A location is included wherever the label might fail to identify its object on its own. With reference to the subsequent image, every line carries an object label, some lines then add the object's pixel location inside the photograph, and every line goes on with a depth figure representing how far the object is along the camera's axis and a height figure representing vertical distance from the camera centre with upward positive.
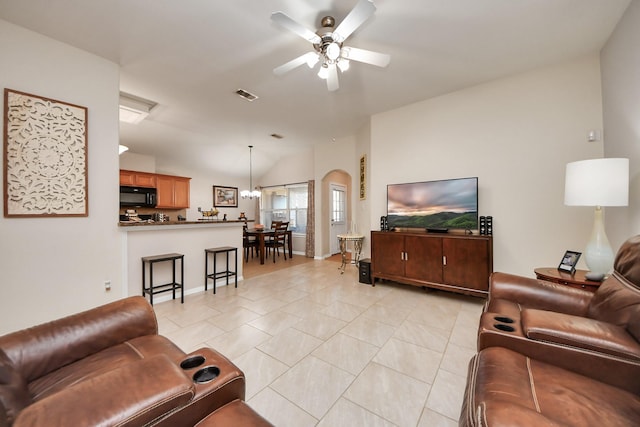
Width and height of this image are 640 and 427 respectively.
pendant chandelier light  6.47 +0.64
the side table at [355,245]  4.53 -0.63
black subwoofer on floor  3.98 -0.95
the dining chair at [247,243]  6.00 -0.70
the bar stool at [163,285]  2.96 -0.80
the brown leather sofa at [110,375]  0.66 -0.58
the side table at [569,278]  1.92 -0.56
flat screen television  3.26 +0.14
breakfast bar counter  2.95 -0.37
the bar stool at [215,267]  3.59 -0.77
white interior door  6.69 +0.03
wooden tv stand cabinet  2.97 -0.63
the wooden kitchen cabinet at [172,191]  5.89 +0.67
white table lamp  1.74 +0.15
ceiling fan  1.77 +1.47
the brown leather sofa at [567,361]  0.82 -0.66
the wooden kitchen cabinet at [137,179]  5.31 +0.90
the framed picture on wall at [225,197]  7.21 +0.62
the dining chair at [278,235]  6.02 -0.48
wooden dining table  5.80 -0.48
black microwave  5.25 +0.48
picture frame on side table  2.13 -0.46
